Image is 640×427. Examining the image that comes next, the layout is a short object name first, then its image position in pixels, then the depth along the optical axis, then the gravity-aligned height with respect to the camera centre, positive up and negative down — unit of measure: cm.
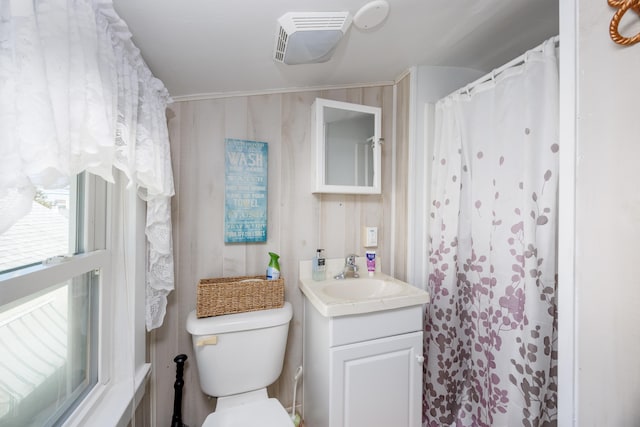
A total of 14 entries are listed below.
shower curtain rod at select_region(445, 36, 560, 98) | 85 +59
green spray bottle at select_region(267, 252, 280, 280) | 120 -28
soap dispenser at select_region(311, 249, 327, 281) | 131 -29
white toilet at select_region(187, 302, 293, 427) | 100 -65
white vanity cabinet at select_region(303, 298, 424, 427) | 97 -66
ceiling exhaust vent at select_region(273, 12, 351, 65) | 84 +66
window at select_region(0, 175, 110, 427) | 57 -26
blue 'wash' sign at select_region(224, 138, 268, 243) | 124 +11
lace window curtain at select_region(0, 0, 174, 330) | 39 +23
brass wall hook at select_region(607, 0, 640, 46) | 59 +49
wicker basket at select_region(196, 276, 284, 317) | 105 -38
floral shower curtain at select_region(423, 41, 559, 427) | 88 -17
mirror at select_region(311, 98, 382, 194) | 131 +36
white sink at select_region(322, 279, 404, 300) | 126 -41
